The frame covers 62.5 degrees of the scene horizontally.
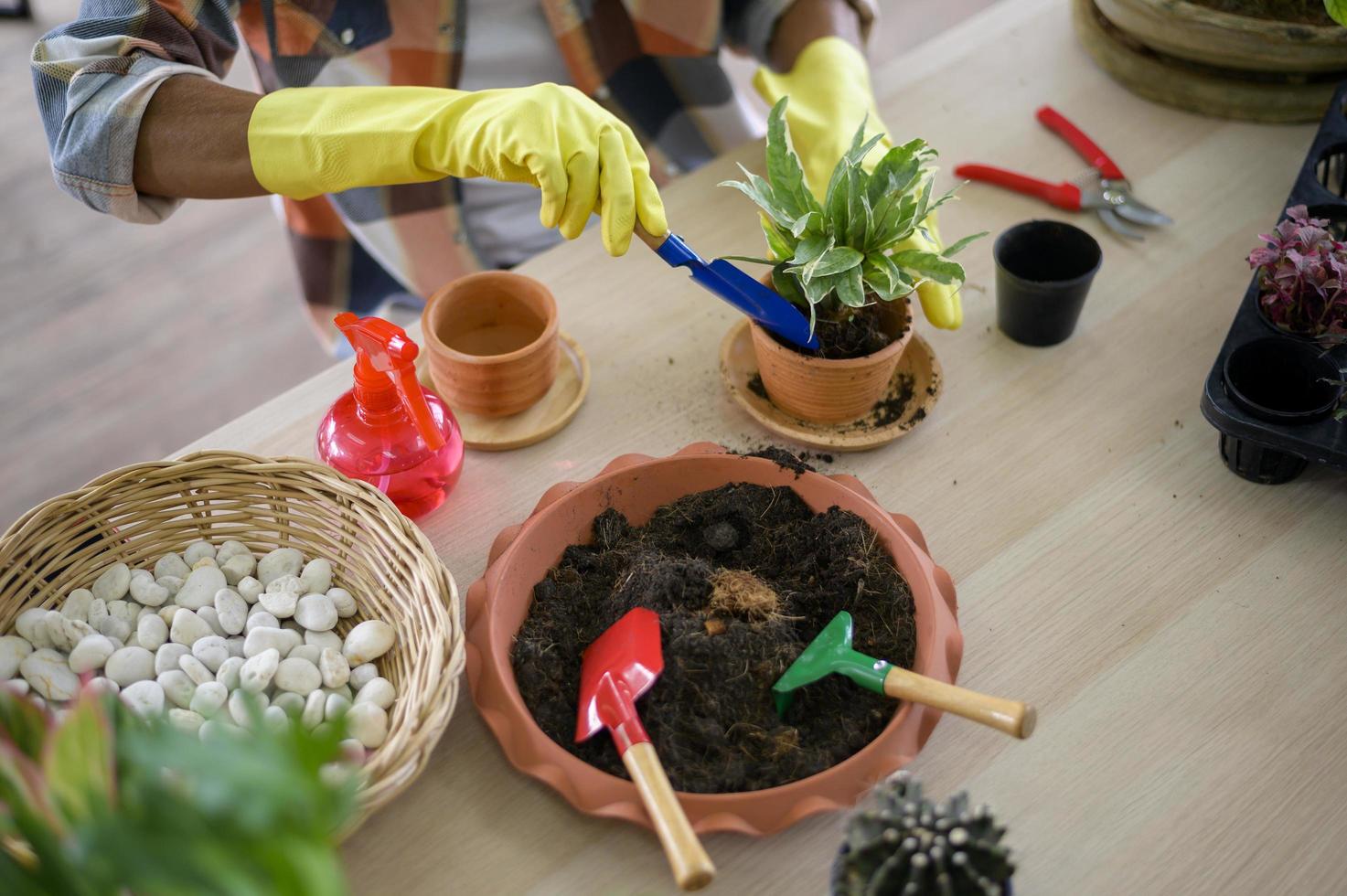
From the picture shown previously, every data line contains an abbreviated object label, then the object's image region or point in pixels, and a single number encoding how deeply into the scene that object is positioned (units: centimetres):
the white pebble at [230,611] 84
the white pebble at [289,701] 78
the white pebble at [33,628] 82
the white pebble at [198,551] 89
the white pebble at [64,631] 82
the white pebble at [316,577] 87
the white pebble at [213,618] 84
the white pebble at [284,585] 86
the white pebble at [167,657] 81
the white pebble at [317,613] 84
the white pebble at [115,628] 83
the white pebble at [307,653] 82
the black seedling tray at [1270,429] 92
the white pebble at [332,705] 77
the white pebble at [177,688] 79
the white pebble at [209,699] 77
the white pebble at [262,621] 84
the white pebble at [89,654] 81
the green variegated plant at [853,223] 93
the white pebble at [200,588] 85
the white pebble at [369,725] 76
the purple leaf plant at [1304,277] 96
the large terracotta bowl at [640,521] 75
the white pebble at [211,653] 81
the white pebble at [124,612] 84
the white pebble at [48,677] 79
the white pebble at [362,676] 81
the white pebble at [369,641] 81
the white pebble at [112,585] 85
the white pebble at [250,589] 86
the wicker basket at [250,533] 80
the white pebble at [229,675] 80
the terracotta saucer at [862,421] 102
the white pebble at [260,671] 79
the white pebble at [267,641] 82
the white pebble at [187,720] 76
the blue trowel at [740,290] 94
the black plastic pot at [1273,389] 95
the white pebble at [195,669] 80
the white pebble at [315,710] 78
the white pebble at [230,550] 88
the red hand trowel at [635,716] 69
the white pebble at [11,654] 79
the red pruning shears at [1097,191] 122
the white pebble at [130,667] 80
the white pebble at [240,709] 77
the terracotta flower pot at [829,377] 98
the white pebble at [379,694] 79
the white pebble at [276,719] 75
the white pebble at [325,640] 84
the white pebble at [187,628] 83
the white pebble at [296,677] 80
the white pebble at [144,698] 78
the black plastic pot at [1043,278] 106
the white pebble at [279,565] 87
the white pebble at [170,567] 88
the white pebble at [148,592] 85
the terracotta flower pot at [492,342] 100
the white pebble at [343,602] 86
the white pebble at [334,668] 80
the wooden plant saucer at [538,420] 104
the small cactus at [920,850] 63
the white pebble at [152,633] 83
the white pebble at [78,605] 84
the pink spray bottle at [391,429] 91
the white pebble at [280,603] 84
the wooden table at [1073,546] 77
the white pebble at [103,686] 78
